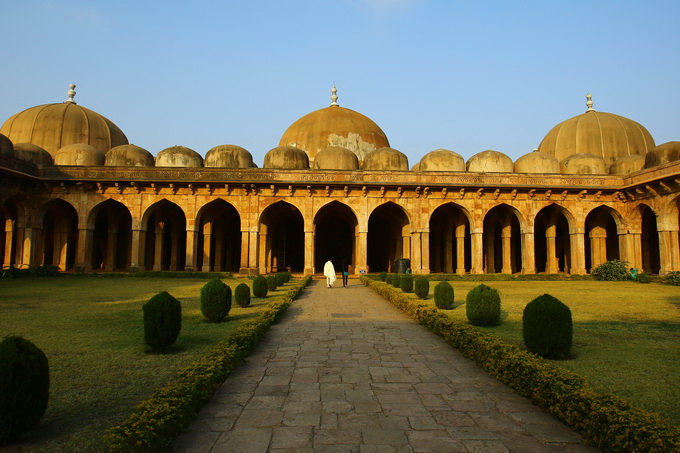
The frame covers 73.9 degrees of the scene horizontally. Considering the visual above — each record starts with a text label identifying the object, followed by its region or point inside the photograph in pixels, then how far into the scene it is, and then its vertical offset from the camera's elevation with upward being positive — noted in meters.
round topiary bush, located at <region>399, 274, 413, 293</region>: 14.78 -0.83
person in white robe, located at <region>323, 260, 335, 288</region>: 16.94 -0.60
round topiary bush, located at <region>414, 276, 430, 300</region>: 12.96 -0.85
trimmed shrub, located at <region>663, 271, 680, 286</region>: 17.86 -0.74
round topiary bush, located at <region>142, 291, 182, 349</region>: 6.13 -0.88
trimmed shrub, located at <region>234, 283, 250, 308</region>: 10.58 -0.89
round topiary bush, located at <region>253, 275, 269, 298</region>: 12.91 -0.84
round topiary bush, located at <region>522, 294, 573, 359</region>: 5.95 -0.94
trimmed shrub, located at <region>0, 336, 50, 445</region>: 3.33 -1.00
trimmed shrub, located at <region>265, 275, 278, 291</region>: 15.09 -0.85
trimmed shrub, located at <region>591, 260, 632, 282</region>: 21.36 -0.59
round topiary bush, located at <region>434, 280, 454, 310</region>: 10.76 -0.89
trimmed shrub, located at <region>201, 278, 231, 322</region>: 8.52 -0.83
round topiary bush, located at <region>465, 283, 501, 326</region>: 8.34 -0.89
